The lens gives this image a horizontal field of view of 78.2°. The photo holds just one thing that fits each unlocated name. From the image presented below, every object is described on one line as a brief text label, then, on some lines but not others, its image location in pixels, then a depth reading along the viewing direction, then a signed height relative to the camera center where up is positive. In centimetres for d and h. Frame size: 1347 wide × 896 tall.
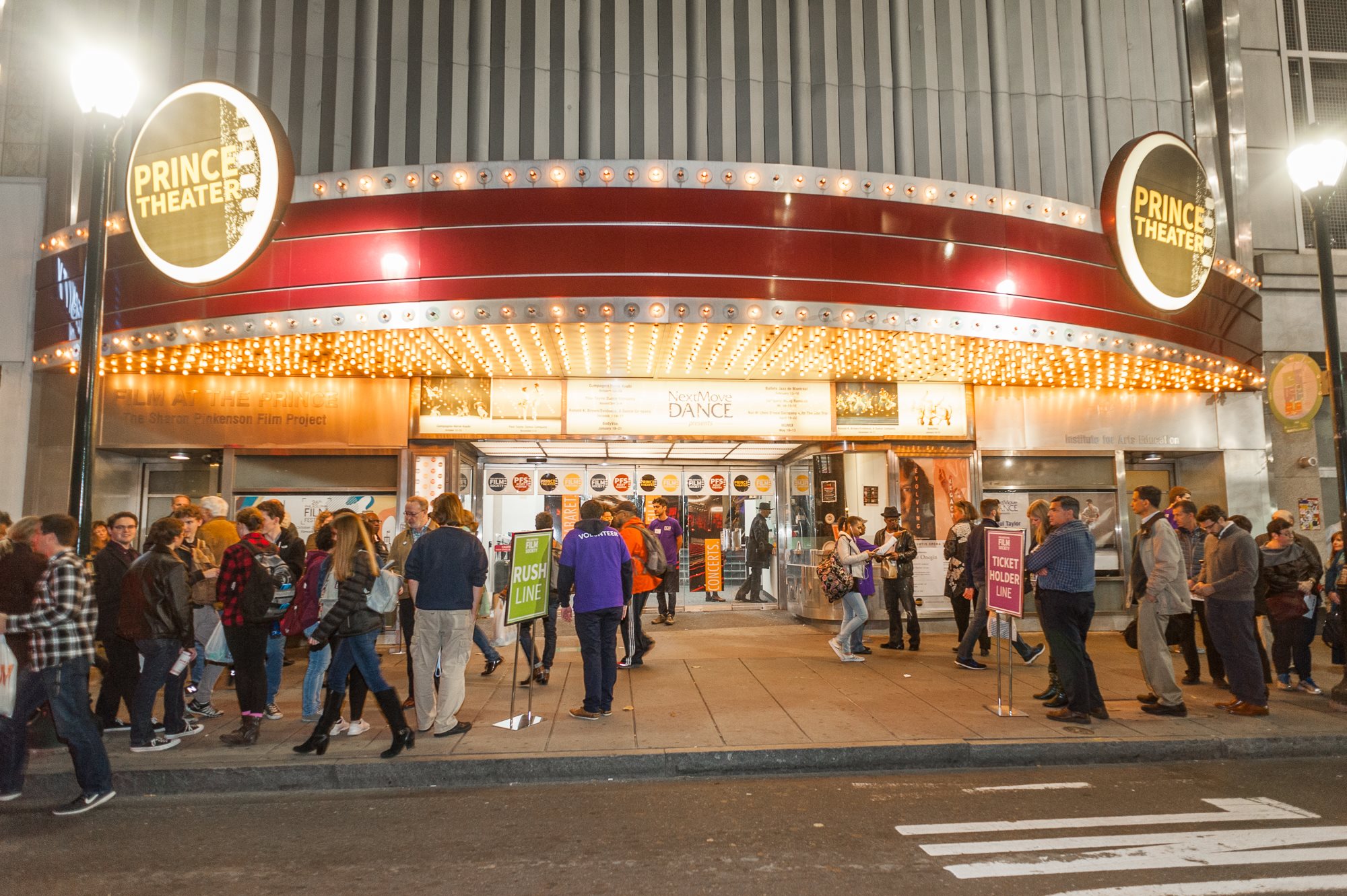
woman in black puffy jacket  614 -72
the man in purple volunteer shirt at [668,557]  1345 -40
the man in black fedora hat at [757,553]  1520 -40
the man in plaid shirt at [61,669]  524 -84
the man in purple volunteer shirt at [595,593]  729 -53
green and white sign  714 -37
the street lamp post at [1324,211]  830 +328
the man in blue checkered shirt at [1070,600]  713 -62
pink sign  754 -39
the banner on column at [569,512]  1461 +38
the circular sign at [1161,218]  1099 +420
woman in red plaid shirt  659 -88
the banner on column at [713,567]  1509 -64
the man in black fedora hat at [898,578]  1062 -63
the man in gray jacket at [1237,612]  737 -78
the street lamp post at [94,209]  721 +300
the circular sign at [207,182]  941 +409
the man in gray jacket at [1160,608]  730 -70
